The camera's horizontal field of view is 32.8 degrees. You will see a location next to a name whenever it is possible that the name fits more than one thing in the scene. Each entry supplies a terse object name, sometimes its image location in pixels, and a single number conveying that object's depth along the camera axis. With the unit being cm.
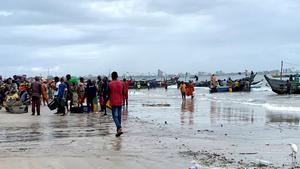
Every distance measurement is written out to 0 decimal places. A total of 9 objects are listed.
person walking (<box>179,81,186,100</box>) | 4040
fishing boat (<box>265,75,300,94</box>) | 5209
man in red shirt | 1284
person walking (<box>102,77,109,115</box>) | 1992
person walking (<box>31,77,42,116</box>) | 2009
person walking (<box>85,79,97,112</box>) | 2092
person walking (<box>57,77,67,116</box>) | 2022
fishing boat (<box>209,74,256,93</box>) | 6027
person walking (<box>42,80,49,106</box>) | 2570
